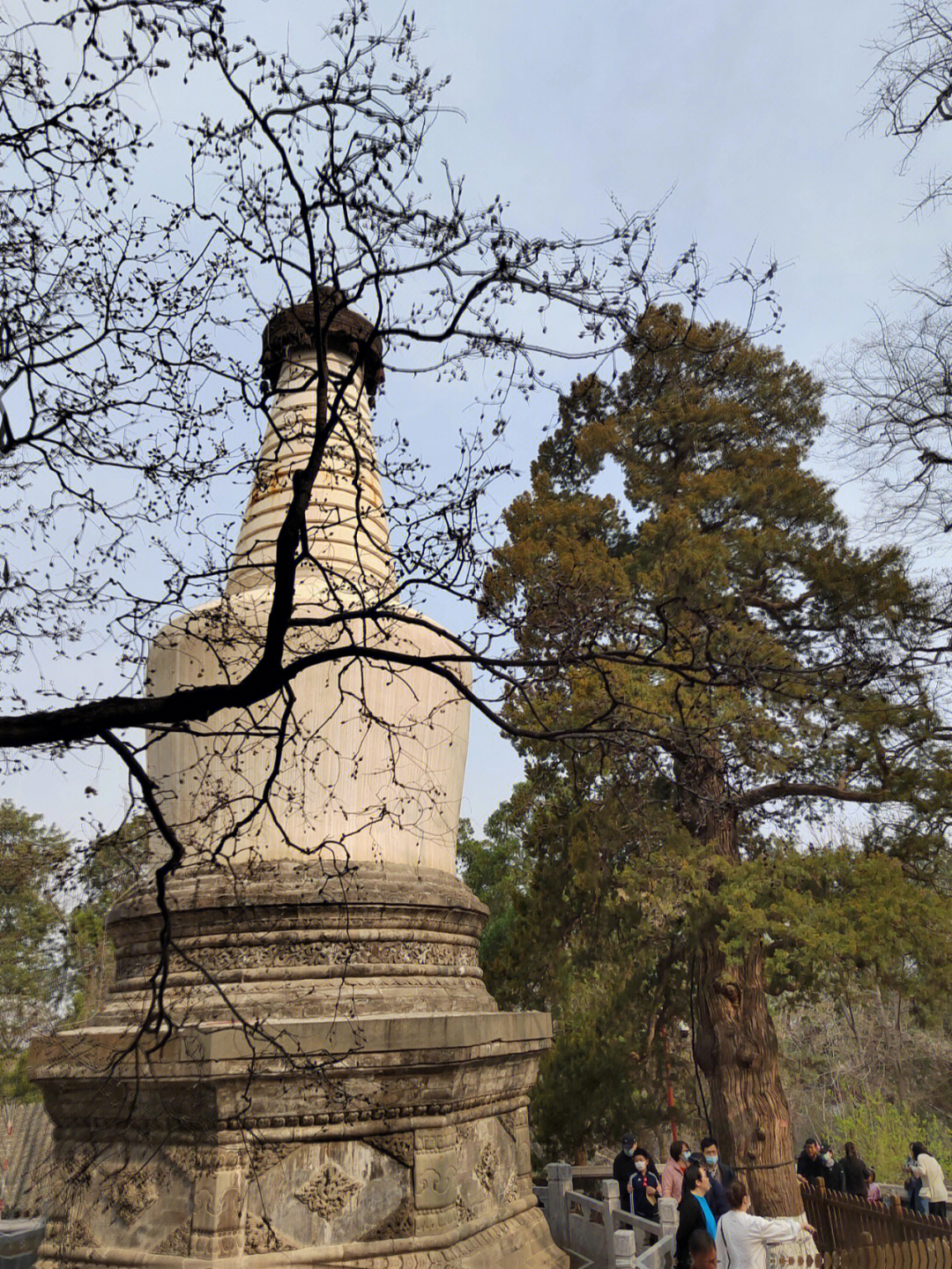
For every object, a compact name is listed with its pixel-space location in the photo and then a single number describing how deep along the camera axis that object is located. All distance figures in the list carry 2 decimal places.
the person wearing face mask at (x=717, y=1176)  7.57
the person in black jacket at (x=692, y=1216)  6.59
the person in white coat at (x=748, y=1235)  5.72
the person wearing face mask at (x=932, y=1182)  10.12
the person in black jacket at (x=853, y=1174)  10.83
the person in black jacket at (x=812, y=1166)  11.59
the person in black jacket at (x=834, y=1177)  11.35
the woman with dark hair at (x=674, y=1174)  8.83
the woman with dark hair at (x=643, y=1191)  9.15
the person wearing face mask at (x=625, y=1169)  10.03
